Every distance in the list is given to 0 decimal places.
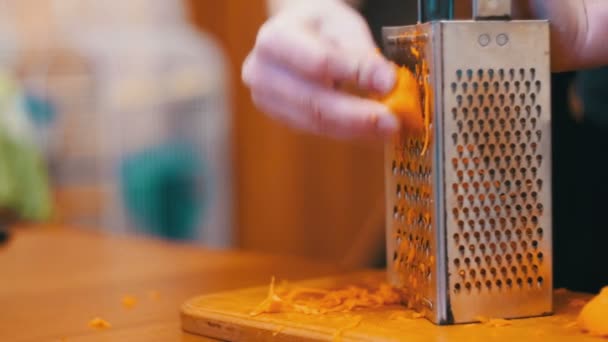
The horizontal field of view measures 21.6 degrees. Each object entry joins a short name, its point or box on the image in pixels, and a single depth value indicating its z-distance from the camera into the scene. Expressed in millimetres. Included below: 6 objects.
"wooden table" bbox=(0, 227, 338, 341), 1129
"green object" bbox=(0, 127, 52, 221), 2074
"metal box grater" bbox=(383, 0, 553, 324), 1005
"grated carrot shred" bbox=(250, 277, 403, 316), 1049
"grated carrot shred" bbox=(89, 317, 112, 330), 1124
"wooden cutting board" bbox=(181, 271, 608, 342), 975
